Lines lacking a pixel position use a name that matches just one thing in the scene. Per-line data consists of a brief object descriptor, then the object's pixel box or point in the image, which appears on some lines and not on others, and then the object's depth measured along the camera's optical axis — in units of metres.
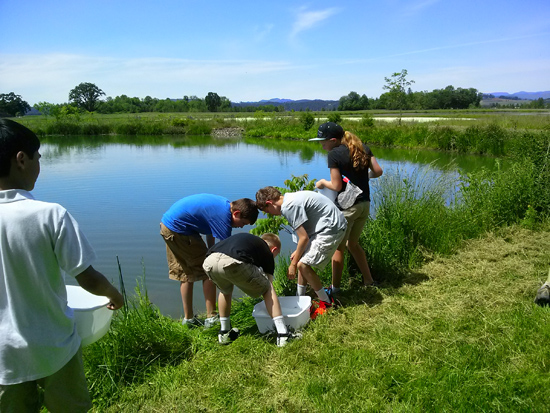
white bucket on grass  3.21
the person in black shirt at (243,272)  2.97
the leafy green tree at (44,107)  43.50
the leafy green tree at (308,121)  30.22
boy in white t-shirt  1.57
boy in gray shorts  3.30
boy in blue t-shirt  3.23
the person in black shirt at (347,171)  3.73
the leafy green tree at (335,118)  27.56
